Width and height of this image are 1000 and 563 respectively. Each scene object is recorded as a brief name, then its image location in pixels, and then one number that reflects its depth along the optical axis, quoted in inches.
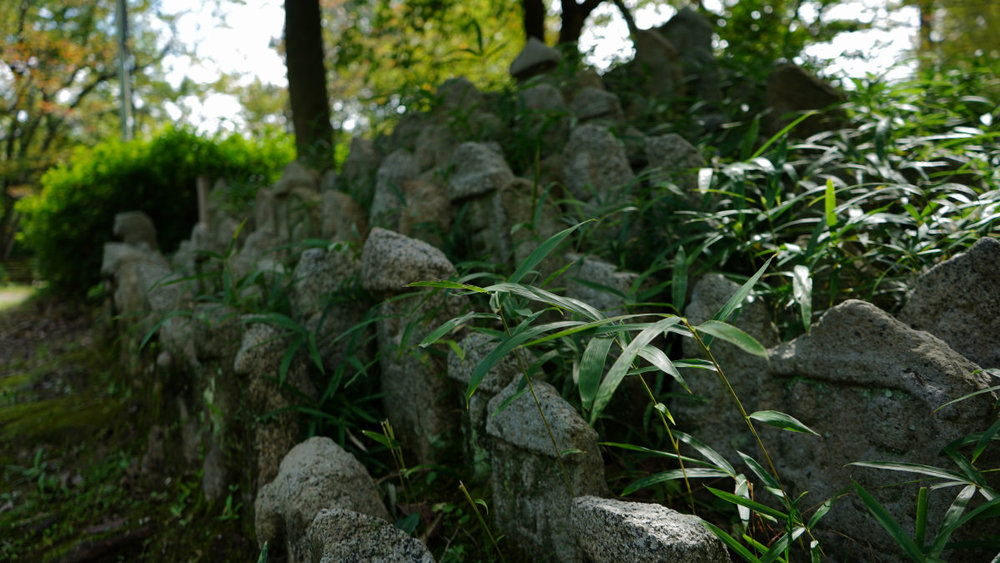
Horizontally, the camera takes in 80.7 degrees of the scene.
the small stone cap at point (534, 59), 128.6
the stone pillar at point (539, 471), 48.4
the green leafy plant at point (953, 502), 37.8
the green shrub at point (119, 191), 209.6
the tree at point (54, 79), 506.0
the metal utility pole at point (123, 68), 335.7
